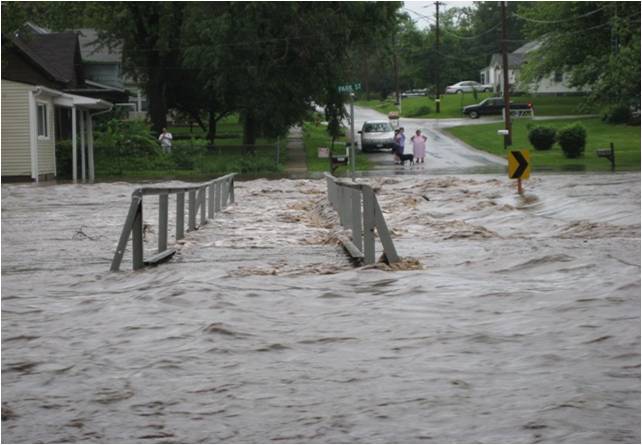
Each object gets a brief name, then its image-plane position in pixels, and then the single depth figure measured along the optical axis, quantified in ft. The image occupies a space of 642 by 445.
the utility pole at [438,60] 323.22
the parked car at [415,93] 444.31
